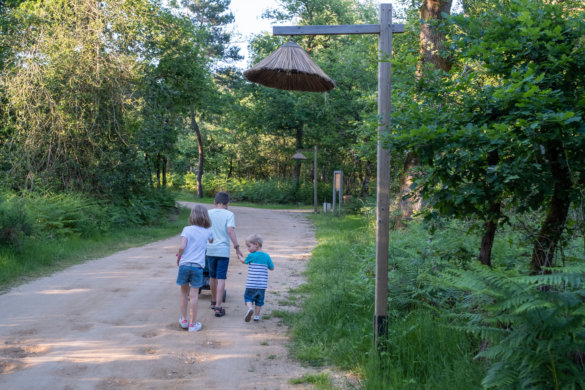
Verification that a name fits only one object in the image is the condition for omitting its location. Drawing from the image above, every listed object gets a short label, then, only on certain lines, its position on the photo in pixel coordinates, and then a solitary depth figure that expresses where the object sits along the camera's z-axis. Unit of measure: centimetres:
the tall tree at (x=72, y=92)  1434
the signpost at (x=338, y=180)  2238
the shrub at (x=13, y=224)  955
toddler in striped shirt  647
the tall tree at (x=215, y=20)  4175
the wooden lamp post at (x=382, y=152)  468
